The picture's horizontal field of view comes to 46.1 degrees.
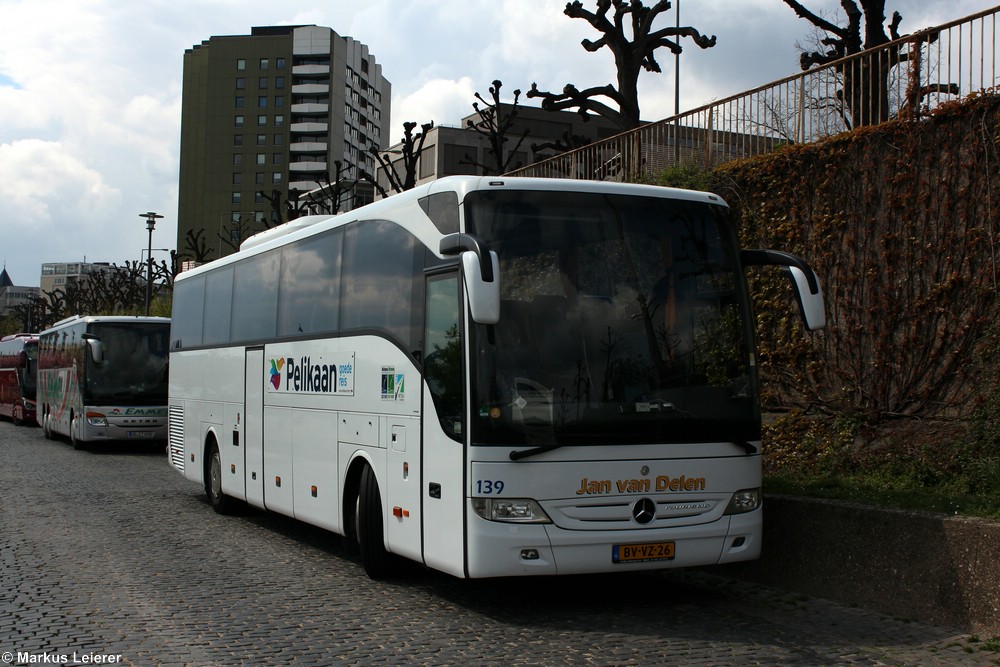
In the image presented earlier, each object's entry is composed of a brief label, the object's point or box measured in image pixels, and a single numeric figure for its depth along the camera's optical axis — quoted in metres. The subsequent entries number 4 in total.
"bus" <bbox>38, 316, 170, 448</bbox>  27.45
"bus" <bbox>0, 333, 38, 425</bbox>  40.84
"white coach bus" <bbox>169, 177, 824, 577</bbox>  8.20
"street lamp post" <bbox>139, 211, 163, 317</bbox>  54.44
